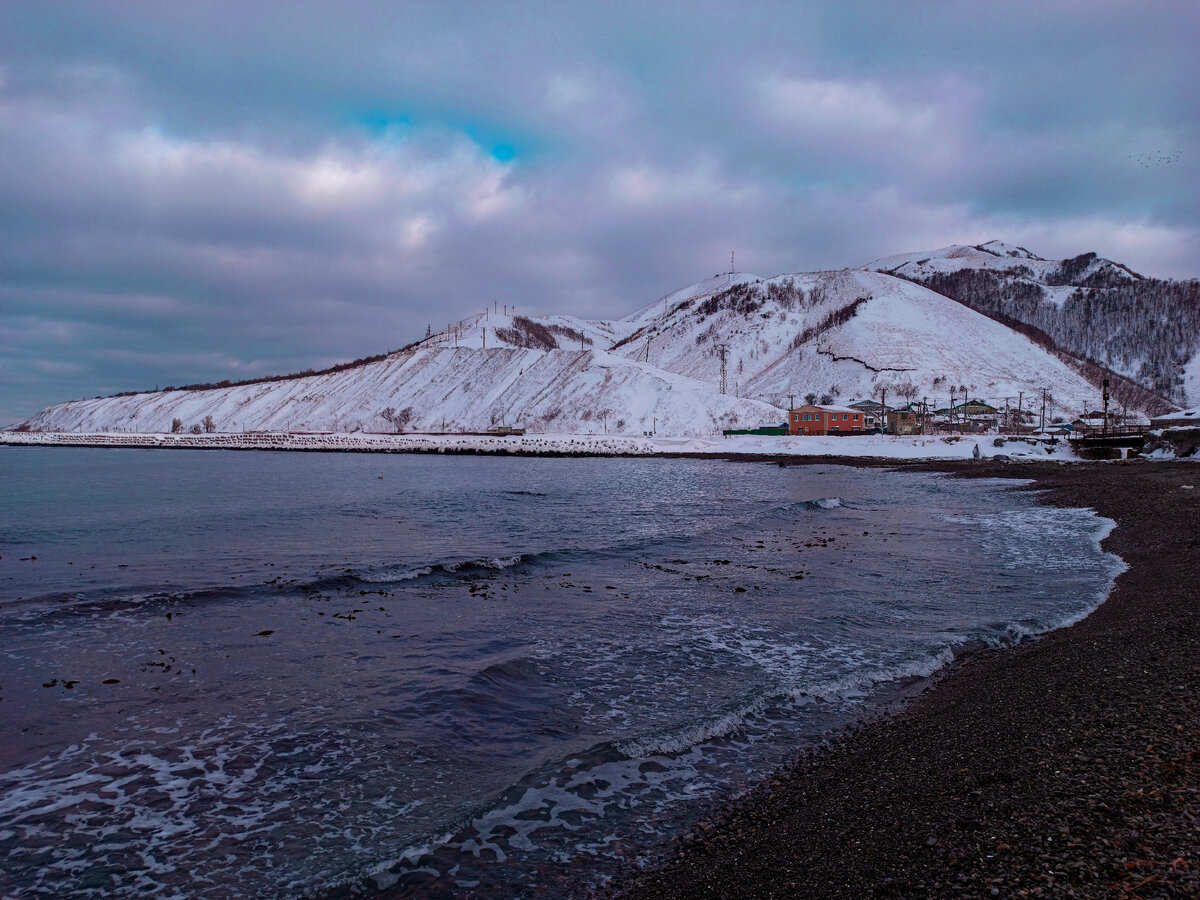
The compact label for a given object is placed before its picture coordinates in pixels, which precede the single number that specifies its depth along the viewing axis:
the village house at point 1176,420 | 96.82
